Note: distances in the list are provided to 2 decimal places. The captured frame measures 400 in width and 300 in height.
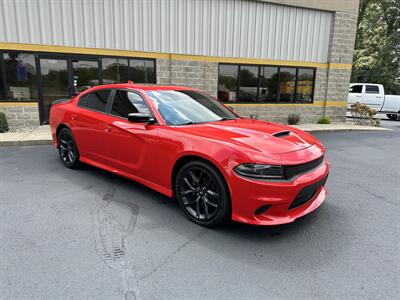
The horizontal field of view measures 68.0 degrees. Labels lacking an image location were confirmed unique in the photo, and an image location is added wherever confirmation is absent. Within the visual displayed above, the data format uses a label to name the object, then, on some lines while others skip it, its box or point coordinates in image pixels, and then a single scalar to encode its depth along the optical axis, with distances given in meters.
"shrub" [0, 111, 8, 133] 8.97
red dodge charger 2.98
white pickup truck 18.59
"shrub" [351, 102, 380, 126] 14.15
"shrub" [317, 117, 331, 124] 13.60
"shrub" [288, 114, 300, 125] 12.99
